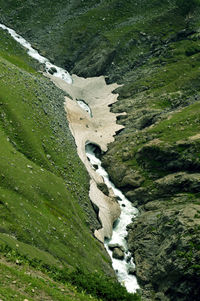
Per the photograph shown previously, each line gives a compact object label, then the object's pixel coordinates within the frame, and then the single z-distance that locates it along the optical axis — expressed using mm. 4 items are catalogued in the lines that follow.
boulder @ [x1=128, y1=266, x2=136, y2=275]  75488
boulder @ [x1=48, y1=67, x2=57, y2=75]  157862
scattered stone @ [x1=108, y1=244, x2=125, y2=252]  78188
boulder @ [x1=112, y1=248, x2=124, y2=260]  76312
